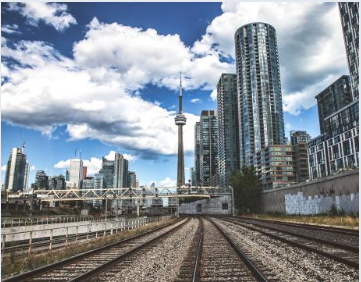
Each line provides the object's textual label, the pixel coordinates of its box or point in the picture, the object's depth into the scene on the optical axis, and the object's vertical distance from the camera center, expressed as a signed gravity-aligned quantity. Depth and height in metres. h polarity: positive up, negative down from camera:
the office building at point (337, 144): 113.00 +24.39
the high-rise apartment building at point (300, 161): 174.50 +24.47
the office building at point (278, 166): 173.12 +21.73
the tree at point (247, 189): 81.44 +4.49
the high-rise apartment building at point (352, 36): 121.19 +65.78
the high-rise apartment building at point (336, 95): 171.88 +62.64
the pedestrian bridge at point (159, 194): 113.08 +5.13
